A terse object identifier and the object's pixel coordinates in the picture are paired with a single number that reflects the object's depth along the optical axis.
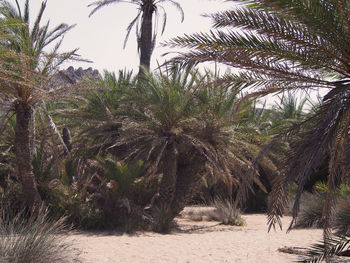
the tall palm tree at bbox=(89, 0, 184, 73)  20.62
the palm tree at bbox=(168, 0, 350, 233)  6.62
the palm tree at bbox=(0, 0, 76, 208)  11.15
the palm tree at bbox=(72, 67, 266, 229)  13.32
